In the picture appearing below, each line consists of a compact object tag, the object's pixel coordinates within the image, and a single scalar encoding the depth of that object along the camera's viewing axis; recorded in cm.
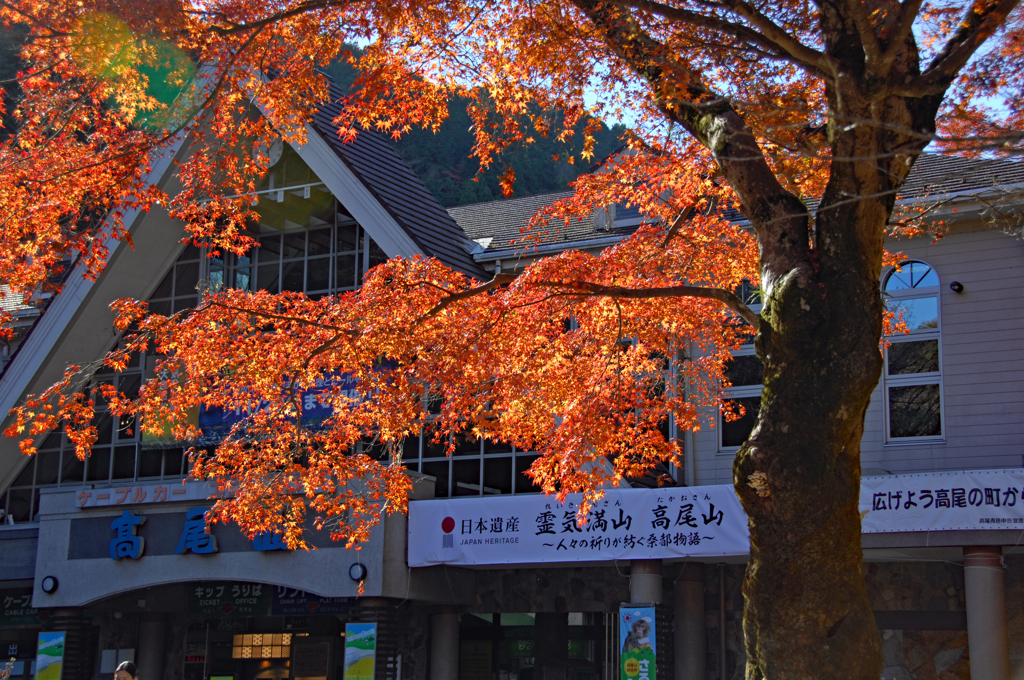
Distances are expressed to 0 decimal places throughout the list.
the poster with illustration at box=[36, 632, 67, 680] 1638
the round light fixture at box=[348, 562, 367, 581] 1475
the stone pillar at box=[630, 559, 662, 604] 1369
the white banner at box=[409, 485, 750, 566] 1327
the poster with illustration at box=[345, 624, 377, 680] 1436
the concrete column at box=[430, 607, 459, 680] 1614
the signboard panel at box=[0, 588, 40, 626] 1872
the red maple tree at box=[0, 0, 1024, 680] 646
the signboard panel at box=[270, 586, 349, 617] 1636
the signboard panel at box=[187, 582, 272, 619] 1695
